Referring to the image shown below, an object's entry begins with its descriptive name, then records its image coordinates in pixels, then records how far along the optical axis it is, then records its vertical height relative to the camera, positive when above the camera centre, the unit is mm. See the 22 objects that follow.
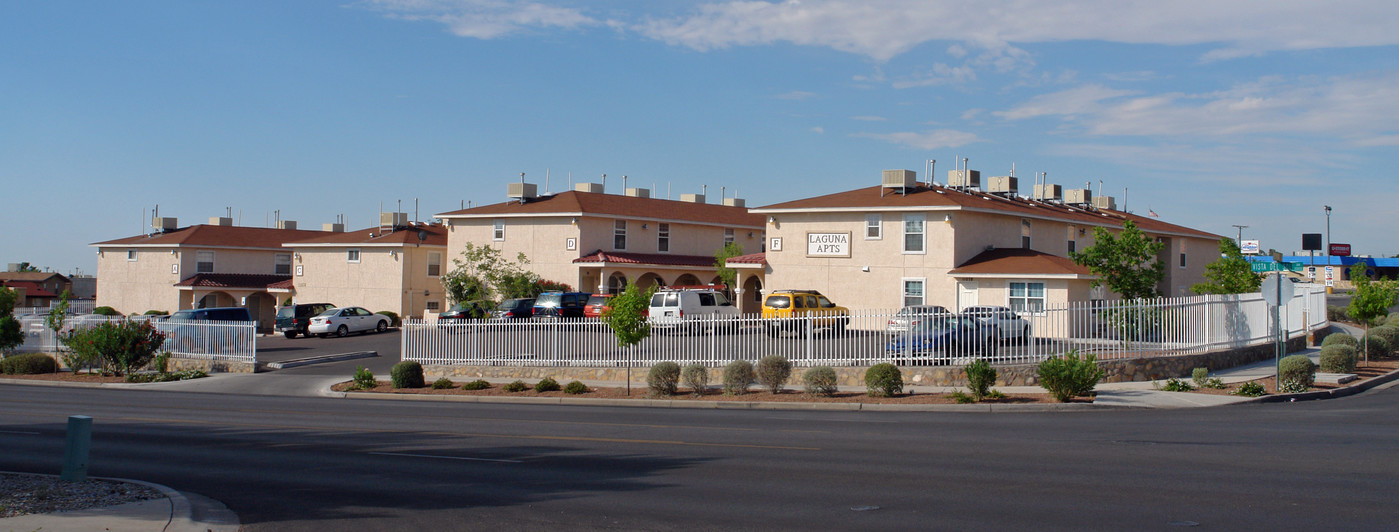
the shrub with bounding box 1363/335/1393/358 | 28588 -1153
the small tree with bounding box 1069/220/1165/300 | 28516 +1257
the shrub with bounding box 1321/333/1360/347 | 26056 -877
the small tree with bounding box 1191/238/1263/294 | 32719 +940
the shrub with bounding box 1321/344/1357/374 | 24438 -1296
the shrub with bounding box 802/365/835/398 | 21750 -1658
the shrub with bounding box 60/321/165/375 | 32062 -1332
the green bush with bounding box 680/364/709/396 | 23156 -1667
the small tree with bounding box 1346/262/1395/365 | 30594 +163
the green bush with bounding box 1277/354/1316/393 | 21344 -1459
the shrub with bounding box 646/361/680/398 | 23109 -1708
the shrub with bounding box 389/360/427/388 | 26531 -1871
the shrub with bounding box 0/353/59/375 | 34438 -2126
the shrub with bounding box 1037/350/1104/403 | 19438 -1371
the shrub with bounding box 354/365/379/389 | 26672 -2022
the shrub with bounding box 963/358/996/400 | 20000 -1442
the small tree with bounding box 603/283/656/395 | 23531 -325
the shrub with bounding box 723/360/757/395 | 22656 -1624
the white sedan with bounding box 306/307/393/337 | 44850 -821
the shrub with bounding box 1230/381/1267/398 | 20453 -1706
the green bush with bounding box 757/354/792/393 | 22609 -1488
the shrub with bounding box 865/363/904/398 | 21281 -1599
